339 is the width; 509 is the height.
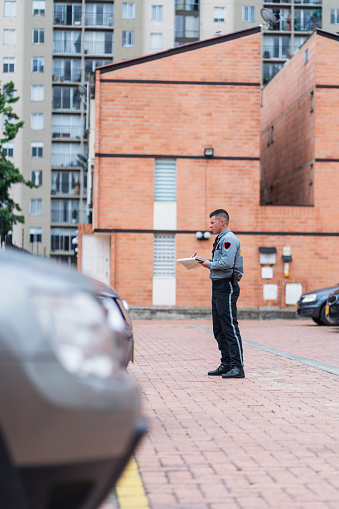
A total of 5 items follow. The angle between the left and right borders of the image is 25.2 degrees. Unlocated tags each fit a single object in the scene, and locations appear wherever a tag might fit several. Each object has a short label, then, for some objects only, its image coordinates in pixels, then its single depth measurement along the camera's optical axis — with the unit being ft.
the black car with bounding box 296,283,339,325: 66.23
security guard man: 28.14
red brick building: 91.20
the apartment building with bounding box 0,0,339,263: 205.16
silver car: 7.85
